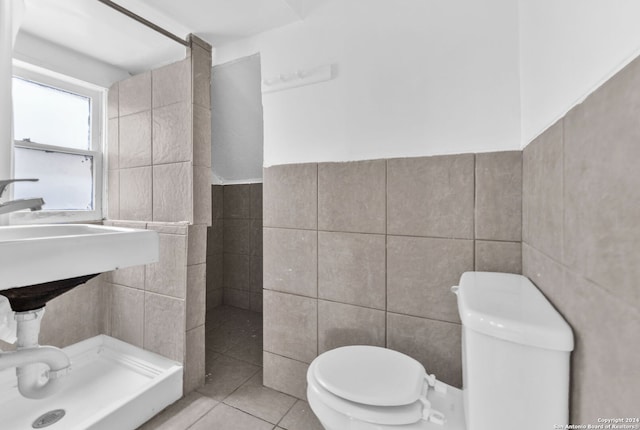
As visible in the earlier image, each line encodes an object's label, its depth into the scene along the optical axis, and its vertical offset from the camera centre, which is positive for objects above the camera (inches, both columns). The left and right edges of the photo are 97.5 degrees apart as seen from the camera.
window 64.5 +16.8
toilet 22.9 -16.6
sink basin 27.4 -5.0
